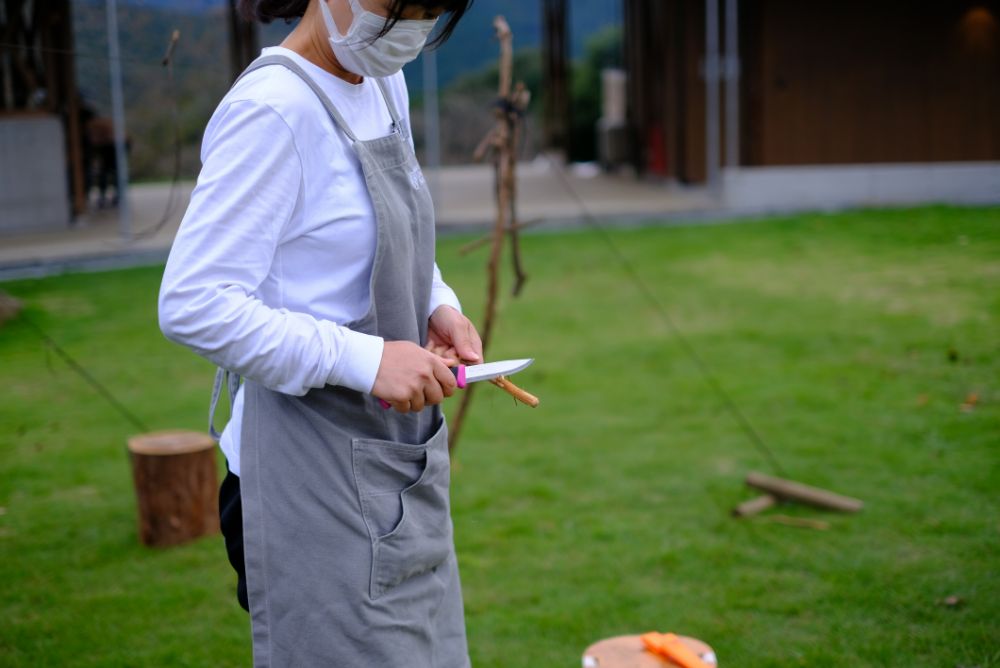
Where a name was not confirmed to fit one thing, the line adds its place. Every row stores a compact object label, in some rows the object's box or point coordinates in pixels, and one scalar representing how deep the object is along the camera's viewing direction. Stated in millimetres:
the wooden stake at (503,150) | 3451
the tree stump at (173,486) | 3764
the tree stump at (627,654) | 1999
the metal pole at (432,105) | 10295
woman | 1320
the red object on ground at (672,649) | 1960
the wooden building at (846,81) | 11797
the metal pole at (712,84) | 11617
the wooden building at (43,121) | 8742
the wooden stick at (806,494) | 3752
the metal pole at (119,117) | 7875
